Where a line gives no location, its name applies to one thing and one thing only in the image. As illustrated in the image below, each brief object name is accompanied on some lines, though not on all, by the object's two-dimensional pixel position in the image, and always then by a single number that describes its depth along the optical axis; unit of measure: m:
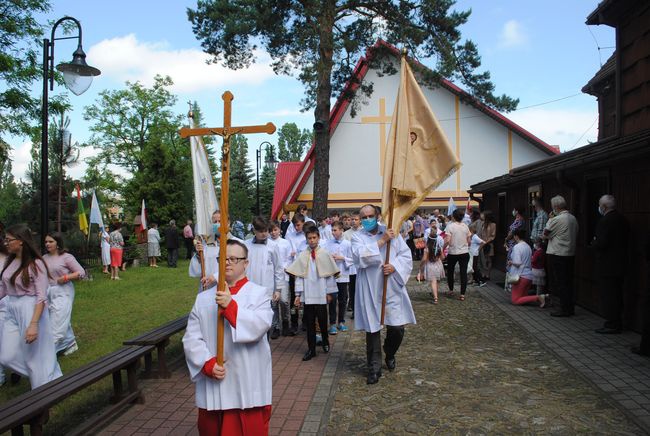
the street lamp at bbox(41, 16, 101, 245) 9.84
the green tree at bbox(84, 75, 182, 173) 48.81
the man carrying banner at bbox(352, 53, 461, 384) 6.59
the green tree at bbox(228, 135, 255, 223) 28.92
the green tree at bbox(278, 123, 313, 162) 104.31
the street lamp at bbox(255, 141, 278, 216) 32.50
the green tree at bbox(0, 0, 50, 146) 14.86
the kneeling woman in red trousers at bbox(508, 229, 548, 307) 11.24
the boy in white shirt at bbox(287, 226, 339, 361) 7.86
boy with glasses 3.53
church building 31.36
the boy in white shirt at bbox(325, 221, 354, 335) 9.48
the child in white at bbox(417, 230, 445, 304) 12.30
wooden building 8.45
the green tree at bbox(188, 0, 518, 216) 14.89
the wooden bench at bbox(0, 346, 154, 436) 4.20
